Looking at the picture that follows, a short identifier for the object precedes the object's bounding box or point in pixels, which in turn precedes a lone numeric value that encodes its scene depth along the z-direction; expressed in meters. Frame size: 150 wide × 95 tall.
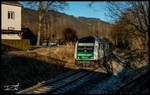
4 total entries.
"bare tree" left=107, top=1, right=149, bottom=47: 13.73
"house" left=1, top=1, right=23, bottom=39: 26.02
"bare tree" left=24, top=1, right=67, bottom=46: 29.14
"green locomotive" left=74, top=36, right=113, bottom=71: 14.91
